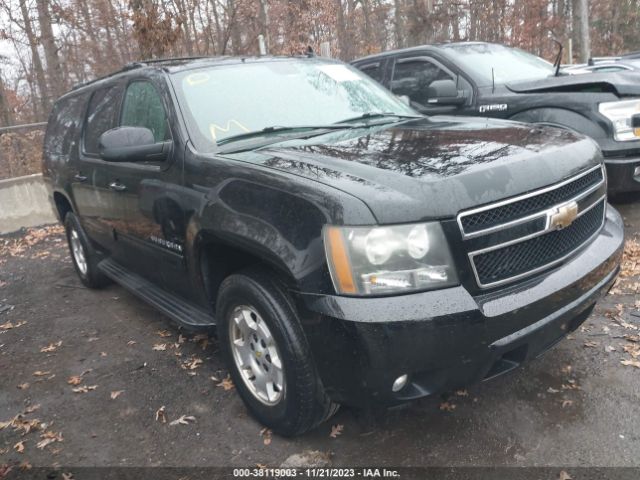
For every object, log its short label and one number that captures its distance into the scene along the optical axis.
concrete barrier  8.91
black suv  2.12
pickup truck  4.99
